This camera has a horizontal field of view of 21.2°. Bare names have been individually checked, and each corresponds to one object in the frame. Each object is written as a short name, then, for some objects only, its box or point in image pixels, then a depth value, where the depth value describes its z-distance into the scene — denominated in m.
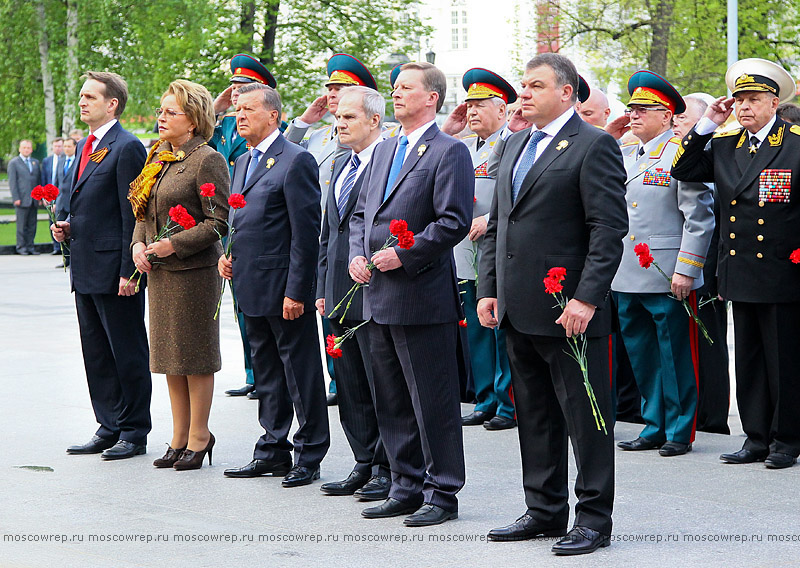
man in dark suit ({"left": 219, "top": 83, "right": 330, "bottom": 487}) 11.21
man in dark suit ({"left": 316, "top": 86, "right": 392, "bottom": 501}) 10.71
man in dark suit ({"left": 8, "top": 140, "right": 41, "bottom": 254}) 44.18
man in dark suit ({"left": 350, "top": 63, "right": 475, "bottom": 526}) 9.68
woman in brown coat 11.76
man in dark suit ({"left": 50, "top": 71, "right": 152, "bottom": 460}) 12.63
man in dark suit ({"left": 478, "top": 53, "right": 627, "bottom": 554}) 8.84
